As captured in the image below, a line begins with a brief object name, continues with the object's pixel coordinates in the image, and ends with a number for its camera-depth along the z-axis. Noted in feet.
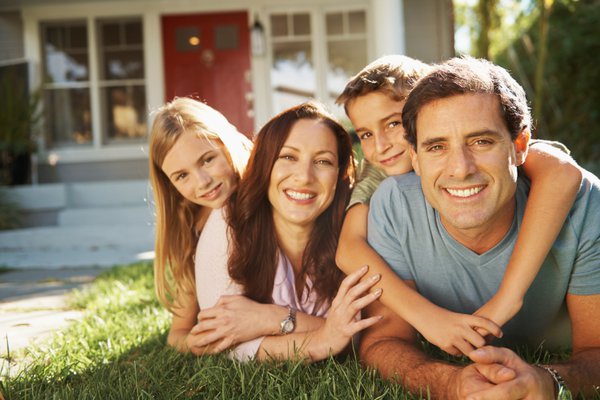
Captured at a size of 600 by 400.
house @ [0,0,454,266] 30.14
